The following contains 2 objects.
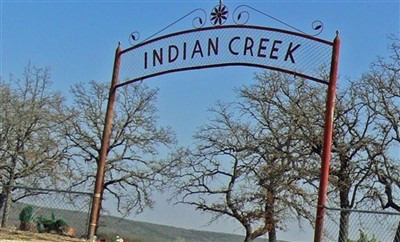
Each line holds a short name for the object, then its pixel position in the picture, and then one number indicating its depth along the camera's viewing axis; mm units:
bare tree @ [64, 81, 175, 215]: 29578
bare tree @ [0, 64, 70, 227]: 27594
